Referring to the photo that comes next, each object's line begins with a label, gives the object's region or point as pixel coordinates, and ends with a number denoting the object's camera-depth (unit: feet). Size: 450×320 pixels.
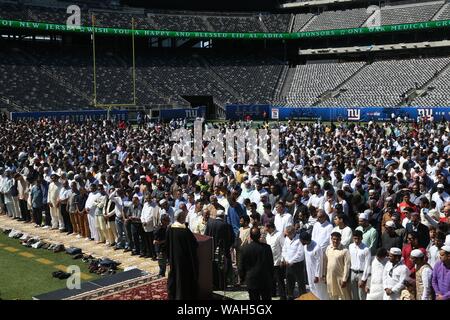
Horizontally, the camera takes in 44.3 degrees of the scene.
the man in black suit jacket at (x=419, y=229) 29.50
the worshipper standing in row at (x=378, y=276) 25.35
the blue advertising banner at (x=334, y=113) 139.54
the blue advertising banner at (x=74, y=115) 137.35
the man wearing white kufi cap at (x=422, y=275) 23.25
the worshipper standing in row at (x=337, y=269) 27.76
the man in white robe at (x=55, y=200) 50.72
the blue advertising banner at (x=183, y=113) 157.79
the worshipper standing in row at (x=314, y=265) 29.25
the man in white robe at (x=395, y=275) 24.13
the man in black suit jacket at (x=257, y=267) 27.66
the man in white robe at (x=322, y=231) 30.30
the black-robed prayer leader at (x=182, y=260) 27.50
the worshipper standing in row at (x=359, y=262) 27.27
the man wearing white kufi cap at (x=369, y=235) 29.48
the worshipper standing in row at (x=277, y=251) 31.22
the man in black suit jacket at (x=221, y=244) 33.01
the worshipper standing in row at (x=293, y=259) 30.12
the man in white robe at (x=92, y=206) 46.19
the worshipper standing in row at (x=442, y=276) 22.65
